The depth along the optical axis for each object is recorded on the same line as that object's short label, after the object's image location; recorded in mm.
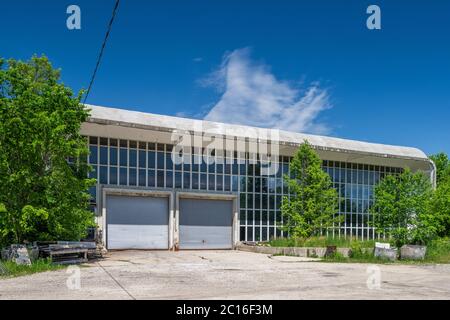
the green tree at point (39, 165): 16734
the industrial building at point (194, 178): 25328
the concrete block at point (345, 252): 21234
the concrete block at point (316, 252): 21922
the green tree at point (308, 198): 27438
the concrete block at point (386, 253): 20453
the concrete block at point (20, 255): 15477
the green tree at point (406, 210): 21328
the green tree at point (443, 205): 23948
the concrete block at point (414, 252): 20781
